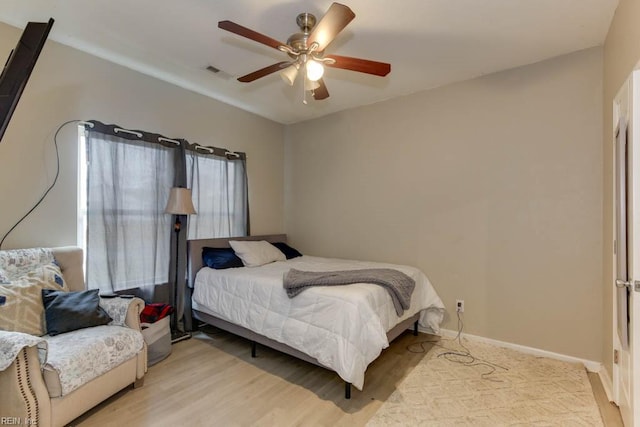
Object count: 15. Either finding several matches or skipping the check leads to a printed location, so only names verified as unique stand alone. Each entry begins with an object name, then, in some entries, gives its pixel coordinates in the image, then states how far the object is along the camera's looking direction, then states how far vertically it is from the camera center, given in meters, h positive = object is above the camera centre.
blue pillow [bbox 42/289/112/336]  2.11 -0.66
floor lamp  3.21 +0.05
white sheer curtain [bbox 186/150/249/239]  3.65 +0.27
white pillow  3.53 -0.42
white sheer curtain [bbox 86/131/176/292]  2.83 +0.03
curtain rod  2.84 +0.81
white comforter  2.19 -0.78
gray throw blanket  2.54 -0.53
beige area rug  2.02 -1.29
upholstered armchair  1.64 -0.81
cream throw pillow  2.00 -0.58
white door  1.55 -0.16
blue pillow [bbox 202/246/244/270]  3.34 -0.46
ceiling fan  1.80 +1.09
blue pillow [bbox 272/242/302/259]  4.16 -0.46
